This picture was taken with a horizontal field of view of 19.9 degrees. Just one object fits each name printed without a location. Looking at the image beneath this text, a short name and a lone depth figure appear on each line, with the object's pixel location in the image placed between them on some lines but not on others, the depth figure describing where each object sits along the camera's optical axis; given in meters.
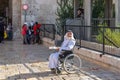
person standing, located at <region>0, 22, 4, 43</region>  26.08
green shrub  11.96
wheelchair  10.18
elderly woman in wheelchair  10.12
